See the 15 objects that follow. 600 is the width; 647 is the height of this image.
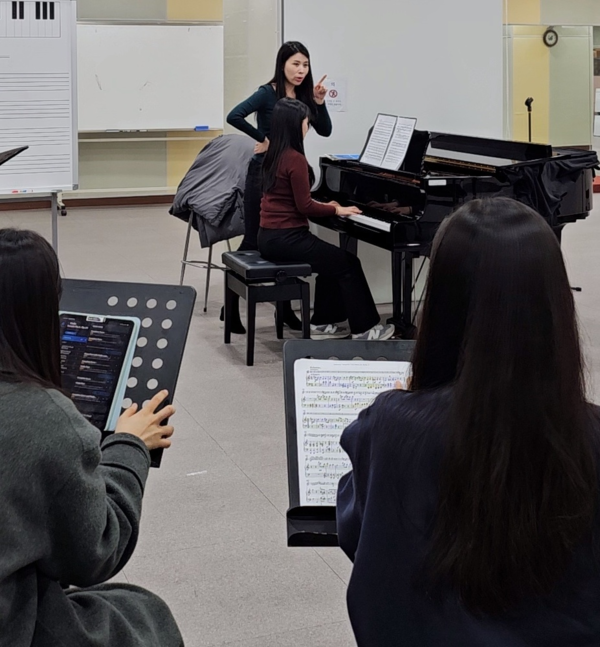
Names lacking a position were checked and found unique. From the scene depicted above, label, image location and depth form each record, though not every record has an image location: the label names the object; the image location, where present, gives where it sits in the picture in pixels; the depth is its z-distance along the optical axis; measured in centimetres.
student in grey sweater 122
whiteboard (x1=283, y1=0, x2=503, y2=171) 554
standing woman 512
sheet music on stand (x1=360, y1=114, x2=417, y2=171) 502
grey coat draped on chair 551
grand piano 471
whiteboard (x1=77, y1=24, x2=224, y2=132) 986
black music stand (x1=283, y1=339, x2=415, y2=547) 154
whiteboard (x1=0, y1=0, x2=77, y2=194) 420
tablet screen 168
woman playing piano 473
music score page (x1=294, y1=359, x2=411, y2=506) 159
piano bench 470
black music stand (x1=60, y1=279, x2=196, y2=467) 172
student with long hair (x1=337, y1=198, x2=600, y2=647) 119
